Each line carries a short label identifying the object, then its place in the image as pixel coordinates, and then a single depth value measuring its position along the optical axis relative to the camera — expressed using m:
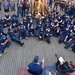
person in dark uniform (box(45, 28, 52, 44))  5.86
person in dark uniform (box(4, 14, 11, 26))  6.76
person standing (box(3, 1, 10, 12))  8.00
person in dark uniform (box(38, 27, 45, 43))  5.84
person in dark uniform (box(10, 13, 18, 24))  6.49
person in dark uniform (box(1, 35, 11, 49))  5.14
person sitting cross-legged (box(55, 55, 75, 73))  3.75
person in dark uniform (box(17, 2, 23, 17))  7.58
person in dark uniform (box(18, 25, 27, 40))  5.82
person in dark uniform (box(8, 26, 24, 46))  5.65
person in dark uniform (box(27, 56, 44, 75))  3.30
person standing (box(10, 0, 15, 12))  8.59
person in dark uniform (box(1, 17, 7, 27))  6.63
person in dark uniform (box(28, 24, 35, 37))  6.07
